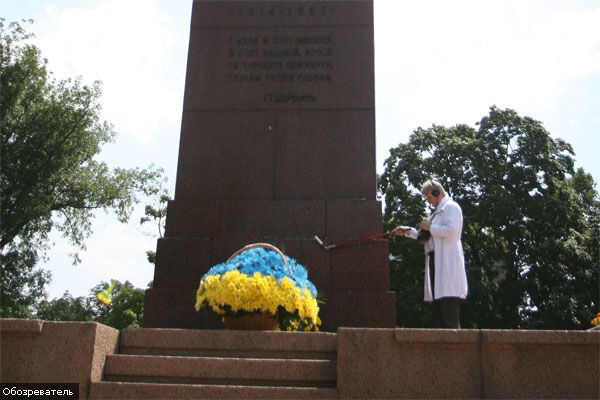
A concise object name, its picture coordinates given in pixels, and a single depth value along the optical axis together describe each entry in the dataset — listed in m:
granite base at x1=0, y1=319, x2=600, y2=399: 4.72
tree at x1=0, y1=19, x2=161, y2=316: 21.70
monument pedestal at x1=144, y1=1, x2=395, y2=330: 7.64
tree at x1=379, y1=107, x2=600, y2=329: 21.58
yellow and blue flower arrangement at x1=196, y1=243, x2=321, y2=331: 5.85
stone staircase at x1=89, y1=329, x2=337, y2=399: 4.85
